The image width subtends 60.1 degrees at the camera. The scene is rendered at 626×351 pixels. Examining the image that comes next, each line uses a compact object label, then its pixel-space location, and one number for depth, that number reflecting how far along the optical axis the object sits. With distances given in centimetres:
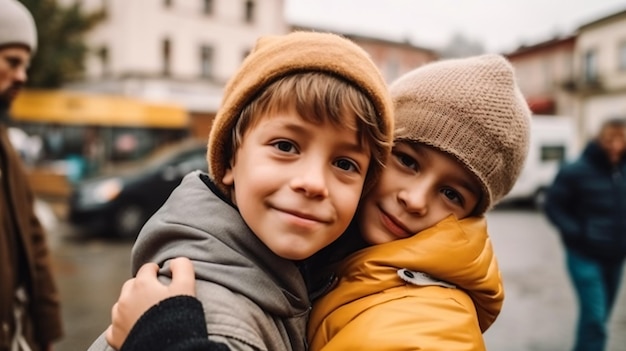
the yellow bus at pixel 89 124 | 1404
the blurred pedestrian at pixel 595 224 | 407
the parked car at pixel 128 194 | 969
